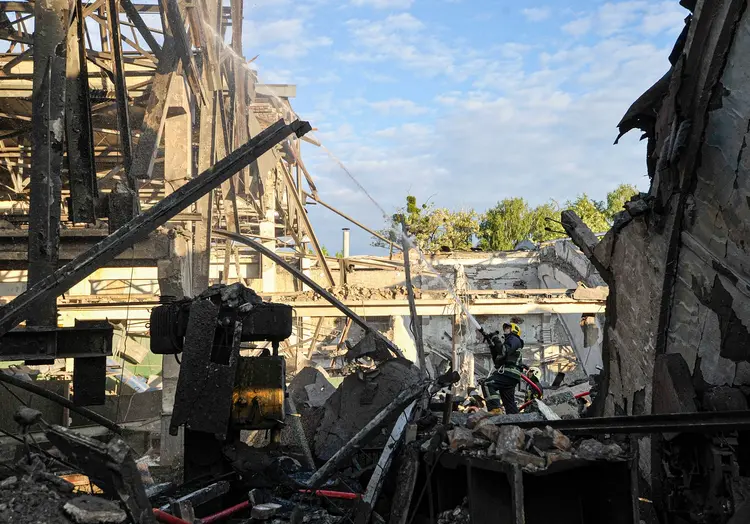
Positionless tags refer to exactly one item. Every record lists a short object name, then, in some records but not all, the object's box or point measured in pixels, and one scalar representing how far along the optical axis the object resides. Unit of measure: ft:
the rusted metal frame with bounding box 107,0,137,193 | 20.70
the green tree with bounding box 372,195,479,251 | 123.95
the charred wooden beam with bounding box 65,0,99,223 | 19.08
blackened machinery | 16.40
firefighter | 30.30
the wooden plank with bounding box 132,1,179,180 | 22.40
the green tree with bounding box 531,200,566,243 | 136.36
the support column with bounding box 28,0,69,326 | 17.52
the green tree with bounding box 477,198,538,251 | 135.85
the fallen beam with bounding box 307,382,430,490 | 16.71
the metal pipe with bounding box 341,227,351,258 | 92.30
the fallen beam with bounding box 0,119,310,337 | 14.78
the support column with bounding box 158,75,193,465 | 28.12
